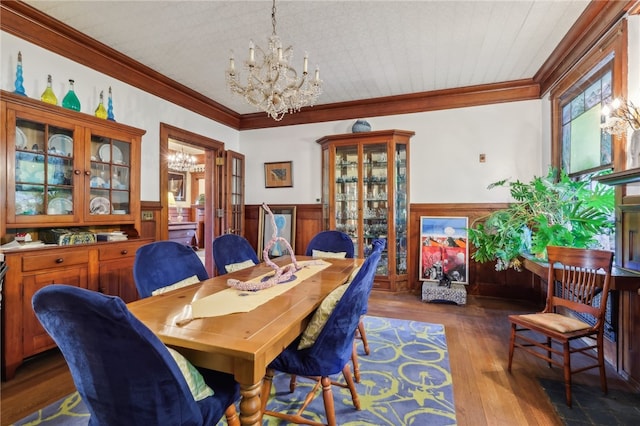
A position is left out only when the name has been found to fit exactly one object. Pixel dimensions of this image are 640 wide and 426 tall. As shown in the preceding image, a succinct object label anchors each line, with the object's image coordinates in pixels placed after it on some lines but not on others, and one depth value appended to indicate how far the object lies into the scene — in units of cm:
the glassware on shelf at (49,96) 246
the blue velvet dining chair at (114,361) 81
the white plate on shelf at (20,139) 225
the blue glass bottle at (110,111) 299
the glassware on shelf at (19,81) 231
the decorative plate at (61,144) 246
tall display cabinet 419
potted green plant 247
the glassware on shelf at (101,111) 284
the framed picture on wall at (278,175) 491
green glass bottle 261
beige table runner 135
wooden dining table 105
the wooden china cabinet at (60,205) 212
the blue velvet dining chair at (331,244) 307
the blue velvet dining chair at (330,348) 140
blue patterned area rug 170
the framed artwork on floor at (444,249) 398
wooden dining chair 189
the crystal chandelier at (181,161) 762
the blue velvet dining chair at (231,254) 247
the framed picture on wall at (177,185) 891
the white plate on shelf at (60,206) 246
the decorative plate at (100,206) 274
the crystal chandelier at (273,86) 209
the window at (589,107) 228
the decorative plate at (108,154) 283
